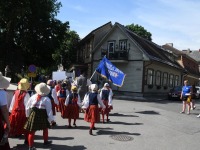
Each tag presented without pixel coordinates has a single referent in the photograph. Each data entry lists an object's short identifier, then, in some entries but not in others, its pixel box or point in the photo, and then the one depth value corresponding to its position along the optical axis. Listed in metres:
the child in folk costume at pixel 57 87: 9.24
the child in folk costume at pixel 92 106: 6.18
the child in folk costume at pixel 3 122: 3.02
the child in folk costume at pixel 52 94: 6.69
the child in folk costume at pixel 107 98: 8.00
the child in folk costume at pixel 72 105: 6.70
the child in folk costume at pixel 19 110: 5.06
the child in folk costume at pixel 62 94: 7.59
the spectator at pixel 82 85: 9.90
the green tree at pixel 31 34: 19.73
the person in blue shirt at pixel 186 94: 11.13
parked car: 19.19
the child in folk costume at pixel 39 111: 4.71
